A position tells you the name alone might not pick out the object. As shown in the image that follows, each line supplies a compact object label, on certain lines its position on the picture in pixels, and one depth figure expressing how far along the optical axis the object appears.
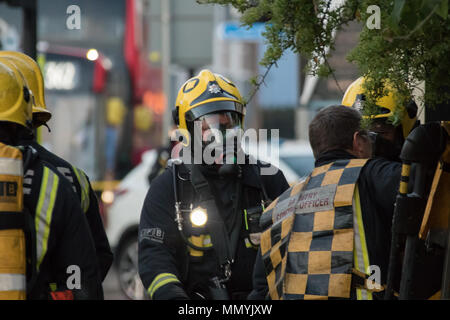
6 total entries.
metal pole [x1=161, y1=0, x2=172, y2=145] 37.11
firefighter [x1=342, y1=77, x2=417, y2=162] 7.78
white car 20.09
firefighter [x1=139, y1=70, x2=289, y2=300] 7.36
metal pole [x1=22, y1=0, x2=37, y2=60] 12.00
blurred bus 28.94
